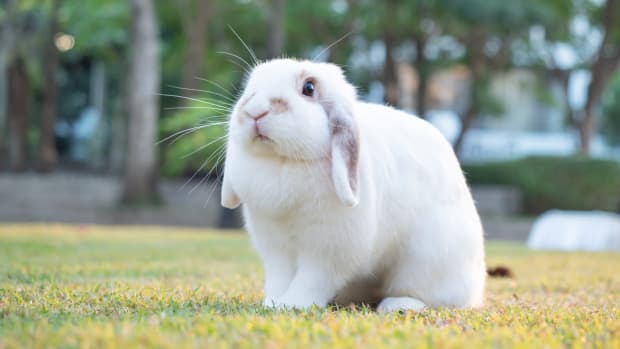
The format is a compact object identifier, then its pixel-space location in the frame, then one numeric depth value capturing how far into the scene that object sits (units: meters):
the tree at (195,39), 16.30
